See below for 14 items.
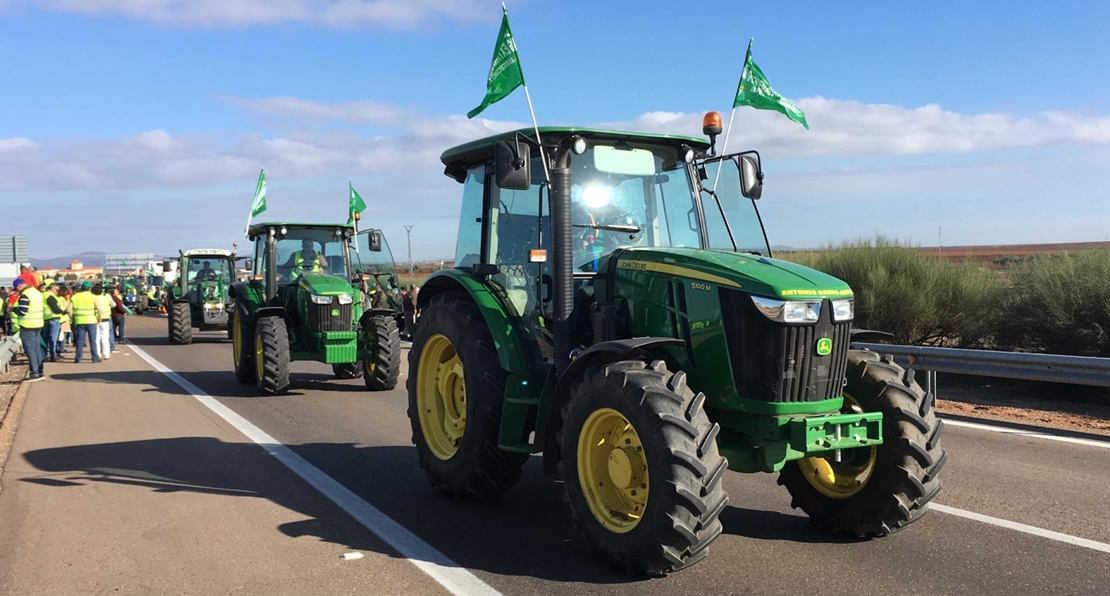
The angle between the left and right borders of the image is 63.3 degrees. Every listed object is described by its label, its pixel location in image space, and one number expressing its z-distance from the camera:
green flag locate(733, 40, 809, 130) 7.05
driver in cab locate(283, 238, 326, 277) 14.45
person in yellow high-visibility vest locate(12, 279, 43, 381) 15.27
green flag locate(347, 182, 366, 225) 18.59
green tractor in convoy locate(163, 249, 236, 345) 23.34
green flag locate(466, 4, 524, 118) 6.37
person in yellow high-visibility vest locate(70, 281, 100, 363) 18.33
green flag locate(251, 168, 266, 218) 18.33
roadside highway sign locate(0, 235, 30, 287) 51.59
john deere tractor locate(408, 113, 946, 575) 4.59
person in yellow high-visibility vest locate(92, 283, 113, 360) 19.31
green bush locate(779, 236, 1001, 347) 13.98
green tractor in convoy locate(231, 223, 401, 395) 12.69
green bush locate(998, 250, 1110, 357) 11.95
